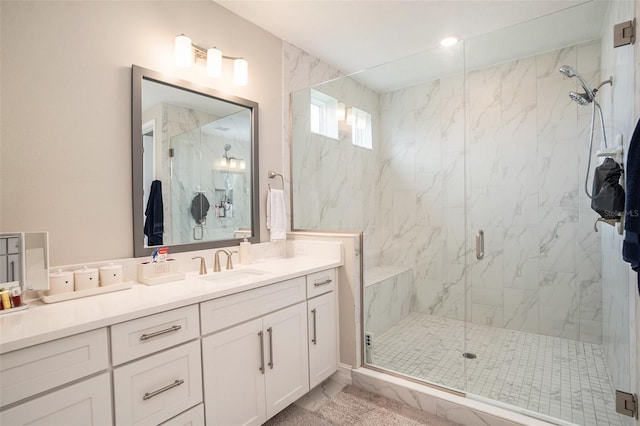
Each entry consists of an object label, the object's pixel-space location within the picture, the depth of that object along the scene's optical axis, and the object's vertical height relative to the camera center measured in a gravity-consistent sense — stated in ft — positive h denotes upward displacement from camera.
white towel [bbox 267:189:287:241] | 8.18 -0.07
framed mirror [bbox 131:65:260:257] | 5.80 +1.01
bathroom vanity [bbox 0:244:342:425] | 3.24 -1.83
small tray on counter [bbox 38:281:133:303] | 4.42 -1.15
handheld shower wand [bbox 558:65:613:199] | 6.42 +2.38
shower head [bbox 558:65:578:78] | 6.90 +3.09
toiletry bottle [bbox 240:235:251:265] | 7.29 -0.95
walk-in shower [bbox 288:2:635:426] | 7.00 +0.05
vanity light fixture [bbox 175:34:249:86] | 6.20 +3.27
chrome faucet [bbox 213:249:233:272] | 6.53 -0.99
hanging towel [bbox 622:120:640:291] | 3.97 -0.01
